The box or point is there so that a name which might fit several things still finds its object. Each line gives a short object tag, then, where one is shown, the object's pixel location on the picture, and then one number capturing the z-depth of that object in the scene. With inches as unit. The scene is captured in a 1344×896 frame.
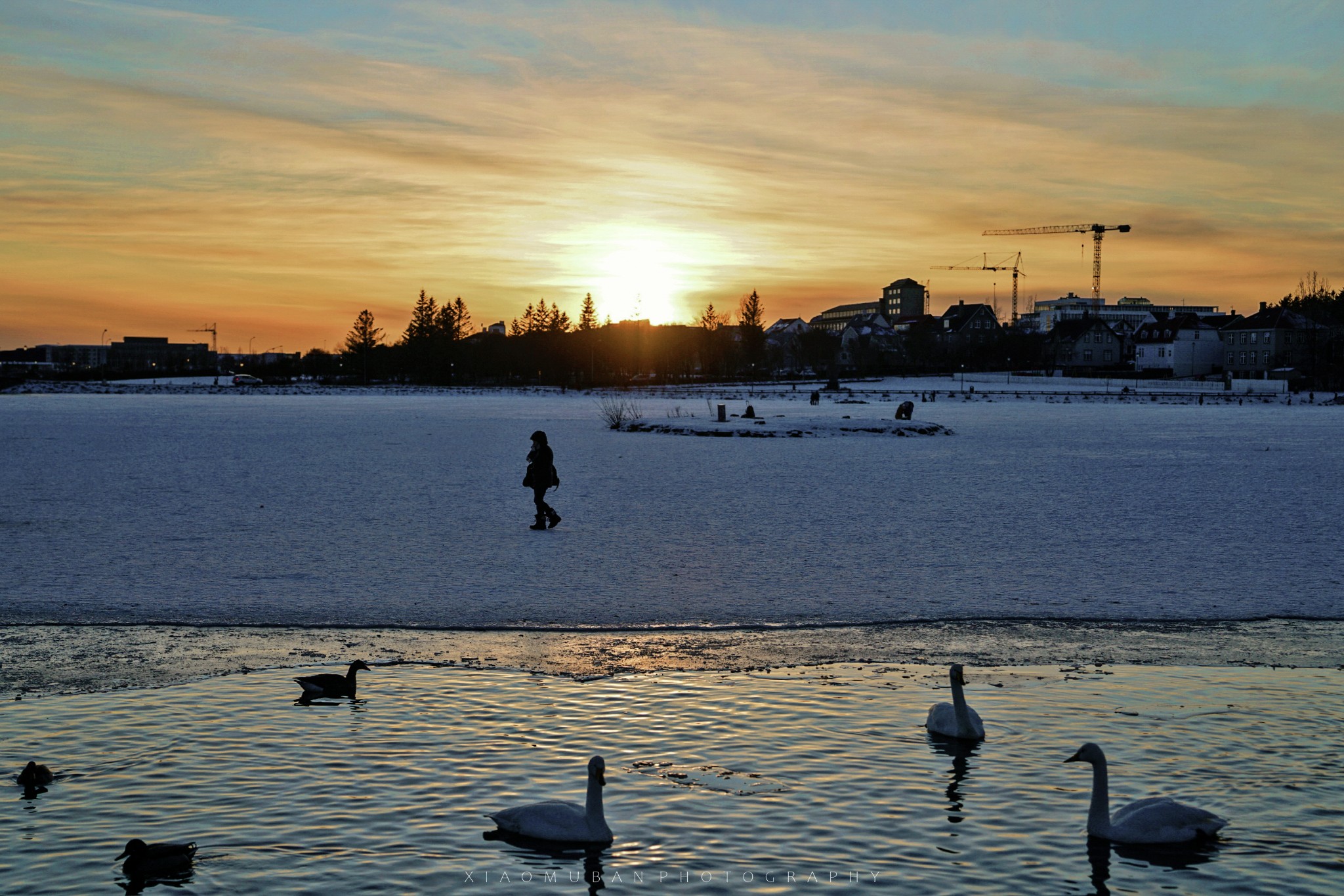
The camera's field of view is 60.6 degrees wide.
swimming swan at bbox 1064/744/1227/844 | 257.0
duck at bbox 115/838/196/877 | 236.8
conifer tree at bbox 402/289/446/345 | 6752.0
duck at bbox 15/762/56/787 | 278.8
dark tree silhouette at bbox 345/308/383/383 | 7017.7
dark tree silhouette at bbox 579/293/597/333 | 7096.5
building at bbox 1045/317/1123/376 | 6801.2
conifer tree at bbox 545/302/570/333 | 7268.7
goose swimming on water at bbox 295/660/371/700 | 350.3
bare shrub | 1917.2
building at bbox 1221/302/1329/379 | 5226.4
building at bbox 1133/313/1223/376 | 5910.4
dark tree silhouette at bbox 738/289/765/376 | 7066.9
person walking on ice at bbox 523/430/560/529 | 725.3
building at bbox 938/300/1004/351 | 7603.4
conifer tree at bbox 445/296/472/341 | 7022.6
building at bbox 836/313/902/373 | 6550.7
